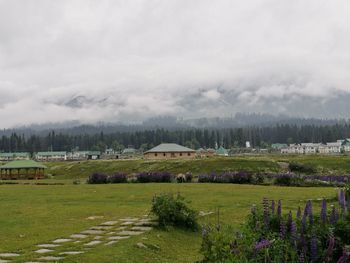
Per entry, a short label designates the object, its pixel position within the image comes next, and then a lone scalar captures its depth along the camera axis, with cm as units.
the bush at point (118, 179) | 4314
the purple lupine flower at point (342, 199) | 805
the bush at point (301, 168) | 5459
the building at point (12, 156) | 16976
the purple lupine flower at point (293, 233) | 659
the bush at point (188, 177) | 4235
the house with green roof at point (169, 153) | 10500
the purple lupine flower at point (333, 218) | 741
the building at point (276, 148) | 19315
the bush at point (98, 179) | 4341
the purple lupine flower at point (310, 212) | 726
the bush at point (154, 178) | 4238
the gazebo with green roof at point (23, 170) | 6497
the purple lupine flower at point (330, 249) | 544
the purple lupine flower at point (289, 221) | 726
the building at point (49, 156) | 18176
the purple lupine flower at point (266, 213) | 771
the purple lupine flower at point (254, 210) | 827
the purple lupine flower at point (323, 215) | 732
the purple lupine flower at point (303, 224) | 692
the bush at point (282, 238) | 616
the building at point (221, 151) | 14475
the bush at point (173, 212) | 1430
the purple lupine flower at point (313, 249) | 615
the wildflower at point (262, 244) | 589
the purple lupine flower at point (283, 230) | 671
